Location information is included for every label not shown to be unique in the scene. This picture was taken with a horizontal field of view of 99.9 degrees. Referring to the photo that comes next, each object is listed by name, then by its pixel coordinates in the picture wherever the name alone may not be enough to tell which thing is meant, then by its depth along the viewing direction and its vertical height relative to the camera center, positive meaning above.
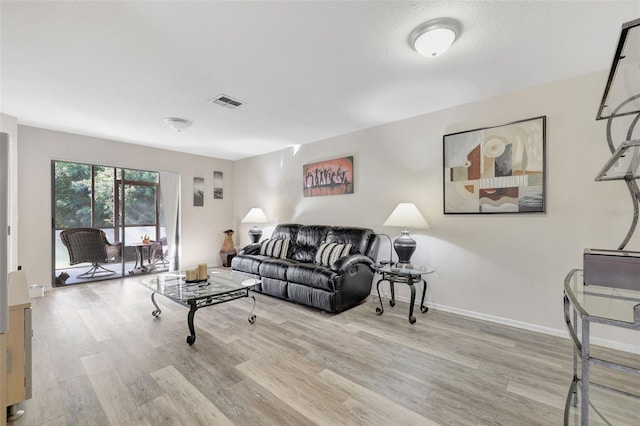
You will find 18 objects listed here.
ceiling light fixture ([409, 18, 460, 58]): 1.80 +1.23
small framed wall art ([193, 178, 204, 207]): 5.80 +0.46
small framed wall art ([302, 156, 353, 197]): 4.26 +0.60
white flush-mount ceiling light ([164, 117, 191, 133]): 3.58 +1.21
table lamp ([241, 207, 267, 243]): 5.34 -0.12
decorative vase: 5.83 -0.80
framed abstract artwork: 2.70 +0.48
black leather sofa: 3.19 -0.70
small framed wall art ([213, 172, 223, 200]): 6.16 +0.63
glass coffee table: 2.51 -0.80
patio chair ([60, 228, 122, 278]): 4.46 -0.57
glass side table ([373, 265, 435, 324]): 2.90 -0.71
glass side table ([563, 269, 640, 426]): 0.95 -0.38
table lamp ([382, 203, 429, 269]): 3.12 -0.13
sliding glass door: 4.52 -0.19
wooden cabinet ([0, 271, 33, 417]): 1.57 -0.83
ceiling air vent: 2.99 +1.28
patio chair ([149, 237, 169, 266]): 5.47 -0.77
